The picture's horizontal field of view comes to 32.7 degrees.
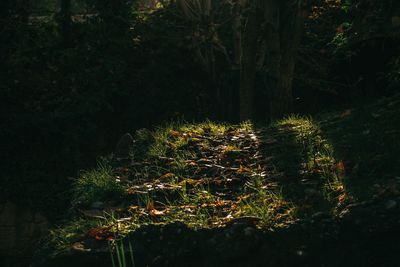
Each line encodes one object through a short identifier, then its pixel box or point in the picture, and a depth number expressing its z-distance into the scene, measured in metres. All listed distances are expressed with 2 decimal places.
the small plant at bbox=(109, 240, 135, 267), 5.09
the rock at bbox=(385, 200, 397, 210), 4.88
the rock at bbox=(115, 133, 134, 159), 7.79
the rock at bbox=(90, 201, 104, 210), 6.12
